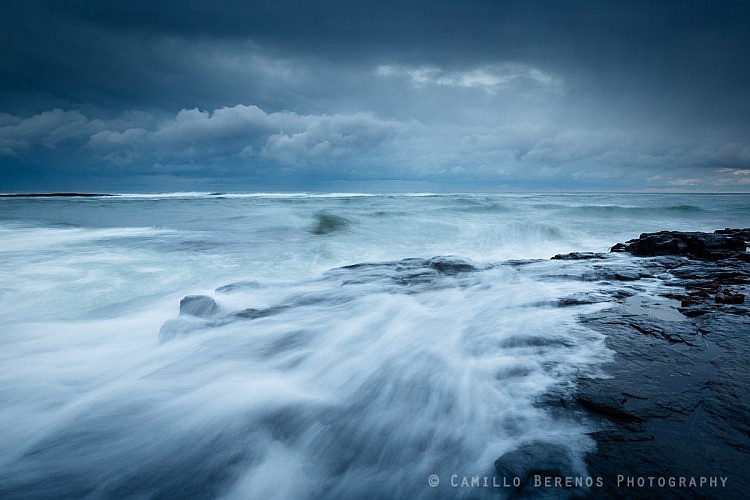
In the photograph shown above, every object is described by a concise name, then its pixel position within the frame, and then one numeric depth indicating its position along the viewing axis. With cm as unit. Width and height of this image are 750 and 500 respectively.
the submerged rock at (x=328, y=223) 1409
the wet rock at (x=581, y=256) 727
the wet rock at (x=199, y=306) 453
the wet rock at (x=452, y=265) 645
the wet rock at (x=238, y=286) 561
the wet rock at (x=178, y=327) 406
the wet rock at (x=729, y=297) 387
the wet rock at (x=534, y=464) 183
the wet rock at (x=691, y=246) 687
